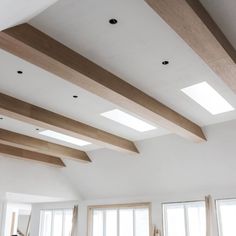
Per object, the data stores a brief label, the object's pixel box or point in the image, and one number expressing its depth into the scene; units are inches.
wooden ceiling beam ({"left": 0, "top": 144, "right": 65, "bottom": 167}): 347.3
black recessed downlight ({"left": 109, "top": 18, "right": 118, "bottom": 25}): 137.5
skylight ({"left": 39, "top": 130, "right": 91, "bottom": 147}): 308.0
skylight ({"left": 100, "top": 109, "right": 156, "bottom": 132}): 251.4
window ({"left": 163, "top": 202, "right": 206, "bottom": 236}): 321.1
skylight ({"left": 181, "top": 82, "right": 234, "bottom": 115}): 201.6
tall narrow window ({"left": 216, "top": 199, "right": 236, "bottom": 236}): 298.2
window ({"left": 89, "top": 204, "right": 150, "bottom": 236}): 368.5
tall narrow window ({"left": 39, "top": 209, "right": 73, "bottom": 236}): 440.8
